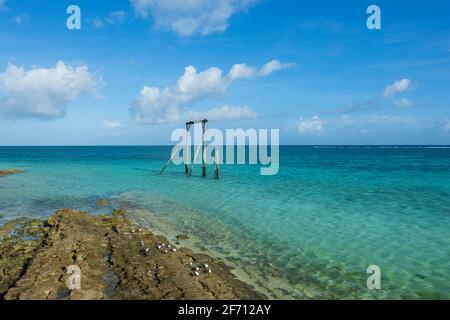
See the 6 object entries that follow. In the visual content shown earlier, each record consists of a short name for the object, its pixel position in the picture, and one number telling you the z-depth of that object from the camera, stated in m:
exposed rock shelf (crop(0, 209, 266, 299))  8.33
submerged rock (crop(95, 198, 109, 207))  22.10
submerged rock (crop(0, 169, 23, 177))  44.38
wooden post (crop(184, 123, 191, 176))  38.80
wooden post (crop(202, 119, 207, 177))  35.32
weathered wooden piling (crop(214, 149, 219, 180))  34.77
